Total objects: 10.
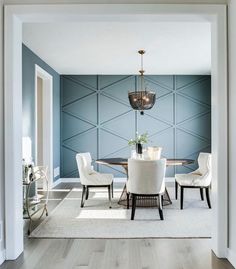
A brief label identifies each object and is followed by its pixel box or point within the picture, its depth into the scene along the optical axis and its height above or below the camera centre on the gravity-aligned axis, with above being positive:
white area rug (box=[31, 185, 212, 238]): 3.76 -1.16
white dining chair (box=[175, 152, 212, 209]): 5.05 -0.74
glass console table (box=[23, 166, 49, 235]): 3.92 -0.90
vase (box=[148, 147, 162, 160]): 5.66 -0.34
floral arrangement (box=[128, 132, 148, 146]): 5.59 -0.14
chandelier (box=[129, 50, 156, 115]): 5.34 +0.55
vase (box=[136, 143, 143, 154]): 5.59 -0.25
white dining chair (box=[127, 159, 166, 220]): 4.38 -0.60
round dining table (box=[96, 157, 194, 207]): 5.26 -1.09
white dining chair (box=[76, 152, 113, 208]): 5.18 -0.71
